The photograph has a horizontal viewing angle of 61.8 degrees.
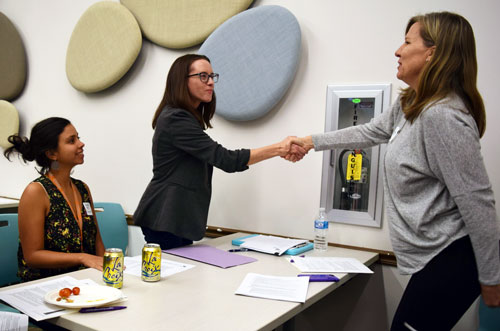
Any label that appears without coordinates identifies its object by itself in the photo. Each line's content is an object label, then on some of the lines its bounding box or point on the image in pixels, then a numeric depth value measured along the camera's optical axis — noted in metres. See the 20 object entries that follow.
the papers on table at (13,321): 0.98
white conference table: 1.03
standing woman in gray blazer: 1.81
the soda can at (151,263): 1.35
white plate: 1.09
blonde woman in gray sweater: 1.17
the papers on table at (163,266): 1.46
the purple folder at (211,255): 1.64
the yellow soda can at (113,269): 1.28
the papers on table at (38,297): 1.06
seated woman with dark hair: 1.64
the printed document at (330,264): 1.62
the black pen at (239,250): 1.89
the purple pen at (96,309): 1.08
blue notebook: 1.86
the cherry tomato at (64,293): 1.13
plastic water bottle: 2.01
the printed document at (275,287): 1.26
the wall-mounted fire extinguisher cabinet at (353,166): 2.05
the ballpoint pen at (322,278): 1.47
